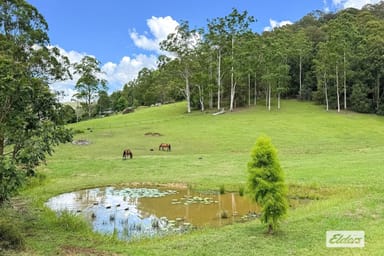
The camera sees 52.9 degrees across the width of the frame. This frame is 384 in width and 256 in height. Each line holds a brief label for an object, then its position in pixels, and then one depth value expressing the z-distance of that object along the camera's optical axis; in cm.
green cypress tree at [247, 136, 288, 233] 1094
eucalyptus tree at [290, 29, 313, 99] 7156
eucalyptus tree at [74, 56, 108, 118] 7550
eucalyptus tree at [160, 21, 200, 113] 6381
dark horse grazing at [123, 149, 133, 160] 2884
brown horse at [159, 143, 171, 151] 3453
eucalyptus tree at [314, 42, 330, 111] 5943
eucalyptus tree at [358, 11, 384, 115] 5850
